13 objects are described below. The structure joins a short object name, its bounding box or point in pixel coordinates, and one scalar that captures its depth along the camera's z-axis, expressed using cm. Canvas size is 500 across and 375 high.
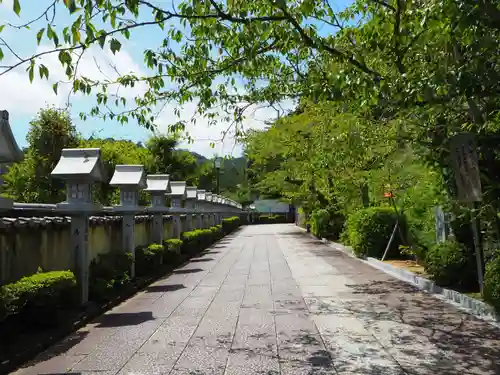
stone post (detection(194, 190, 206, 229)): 2962
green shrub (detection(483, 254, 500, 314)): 859
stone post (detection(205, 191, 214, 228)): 3438
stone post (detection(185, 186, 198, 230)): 2679
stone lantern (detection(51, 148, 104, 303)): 997
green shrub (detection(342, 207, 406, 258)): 1947
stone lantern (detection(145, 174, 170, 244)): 1728
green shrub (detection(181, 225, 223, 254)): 2242
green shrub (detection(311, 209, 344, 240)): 3375
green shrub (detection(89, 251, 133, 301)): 1040
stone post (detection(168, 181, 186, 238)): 2161
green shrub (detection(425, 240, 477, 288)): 1125
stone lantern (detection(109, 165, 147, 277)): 1358
